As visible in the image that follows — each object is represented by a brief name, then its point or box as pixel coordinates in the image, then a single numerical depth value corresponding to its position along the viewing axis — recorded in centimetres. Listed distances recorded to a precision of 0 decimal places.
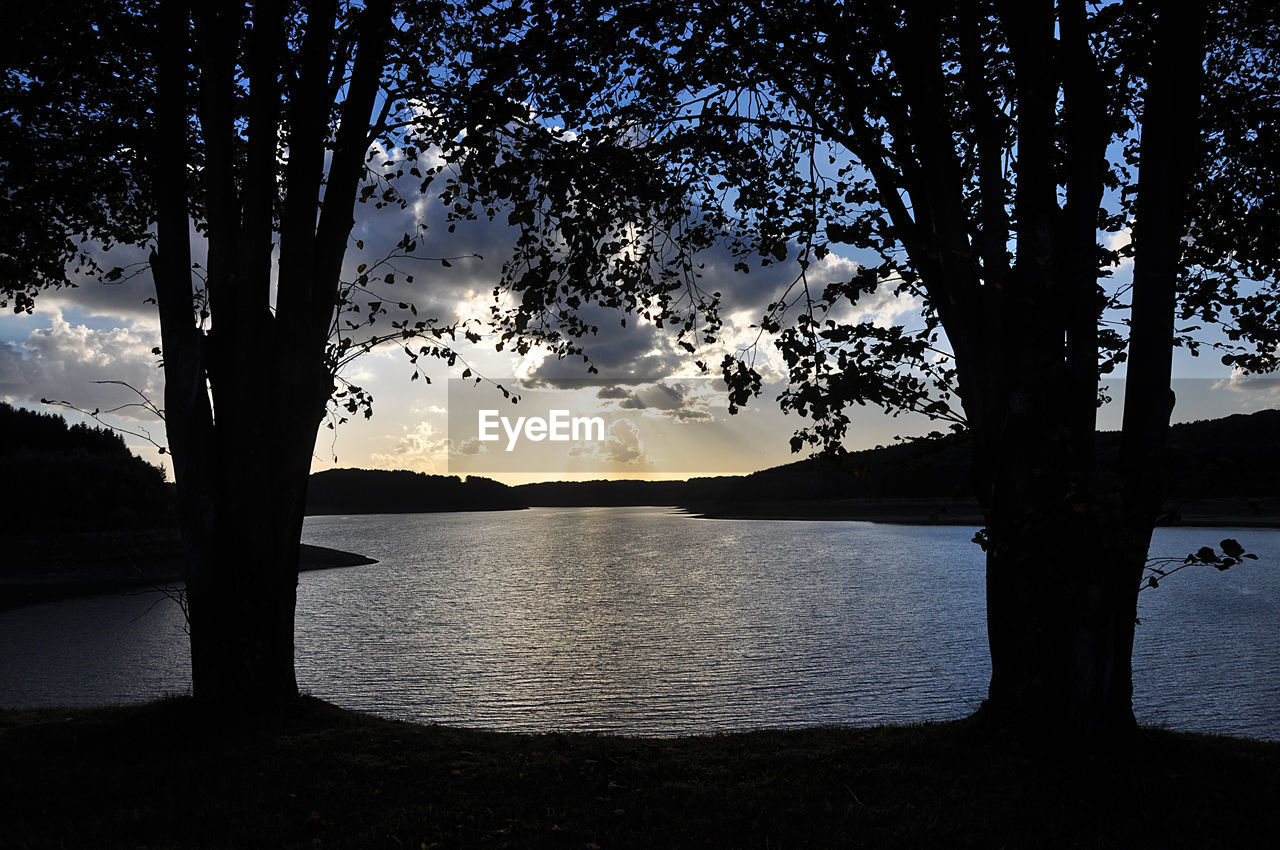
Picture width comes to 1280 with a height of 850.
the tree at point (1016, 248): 732
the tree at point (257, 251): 873
